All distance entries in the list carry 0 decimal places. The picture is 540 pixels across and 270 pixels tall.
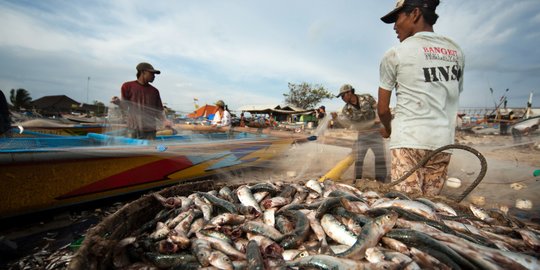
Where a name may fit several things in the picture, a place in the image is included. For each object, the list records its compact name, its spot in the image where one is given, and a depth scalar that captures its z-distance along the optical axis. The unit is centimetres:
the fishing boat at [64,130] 564
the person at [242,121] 1363
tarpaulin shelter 1761
